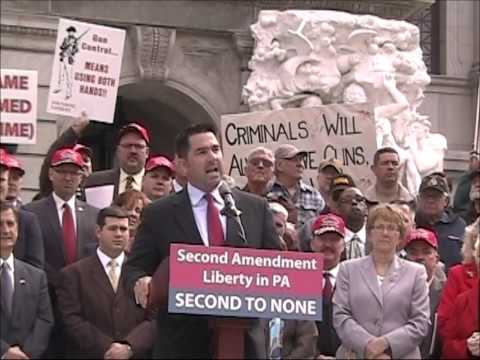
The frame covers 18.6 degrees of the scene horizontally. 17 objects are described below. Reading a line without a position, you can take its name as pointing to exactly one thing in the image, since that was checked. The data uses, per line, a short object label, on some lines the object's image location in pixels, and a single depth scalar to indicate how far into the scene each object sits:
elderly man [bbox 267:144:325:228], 10.72
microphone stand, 7.27
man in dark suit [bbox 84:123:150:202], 10.12
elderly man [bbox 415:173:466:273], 10.36
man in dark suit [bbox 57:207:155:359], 8.27
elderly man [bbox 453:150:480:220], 11.61
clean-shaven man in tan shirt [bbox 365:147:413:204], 10.70
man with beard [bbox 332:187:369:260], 9.88
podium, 6.93
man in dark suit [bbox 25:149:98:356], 9.04
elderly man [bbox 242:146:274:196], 10.36
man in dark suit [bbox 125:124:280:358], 7.33
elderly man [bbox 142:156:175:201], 9.82
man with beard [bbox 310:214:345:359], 8.84
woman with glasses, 8.12
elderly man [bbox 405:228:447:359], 9.13
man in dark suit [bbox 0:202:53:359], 8.15
